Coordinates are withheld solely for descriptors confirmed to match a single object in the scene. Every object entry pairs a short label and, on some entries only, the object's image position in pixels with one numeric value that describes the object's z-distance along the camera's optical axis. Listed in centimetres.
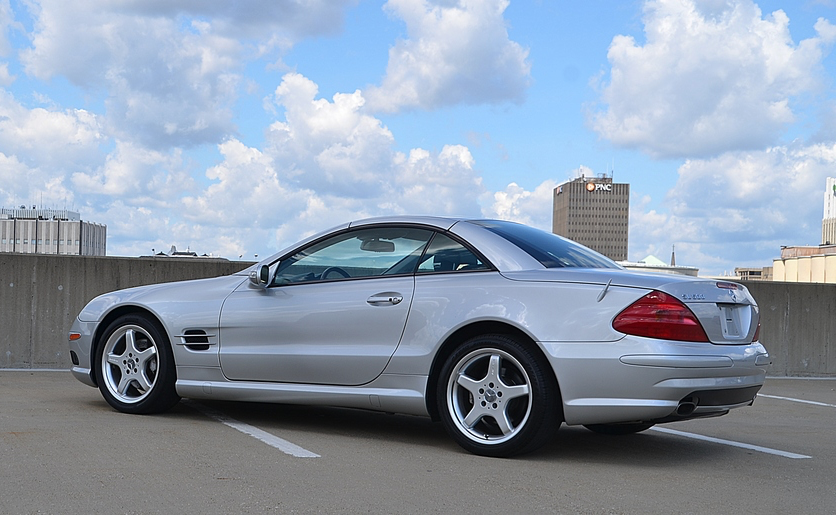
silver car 505
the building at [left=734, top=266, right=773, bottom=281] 15980
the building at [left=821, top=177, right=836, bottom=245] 17825
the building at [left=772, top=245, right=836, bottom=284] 5031
